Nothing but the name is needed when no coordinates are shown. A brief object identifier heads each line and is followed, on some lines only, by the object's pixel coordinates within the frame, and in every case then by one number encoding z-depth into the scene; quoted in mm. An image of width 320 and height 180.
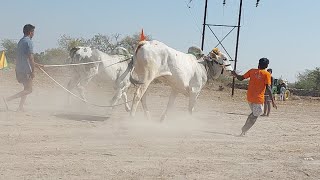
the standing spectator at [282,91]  28516
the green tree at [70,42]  38125
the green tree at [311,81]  44781
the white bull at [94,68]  15380
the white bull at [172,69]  12266
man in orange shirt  11398
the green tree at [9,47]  44125
